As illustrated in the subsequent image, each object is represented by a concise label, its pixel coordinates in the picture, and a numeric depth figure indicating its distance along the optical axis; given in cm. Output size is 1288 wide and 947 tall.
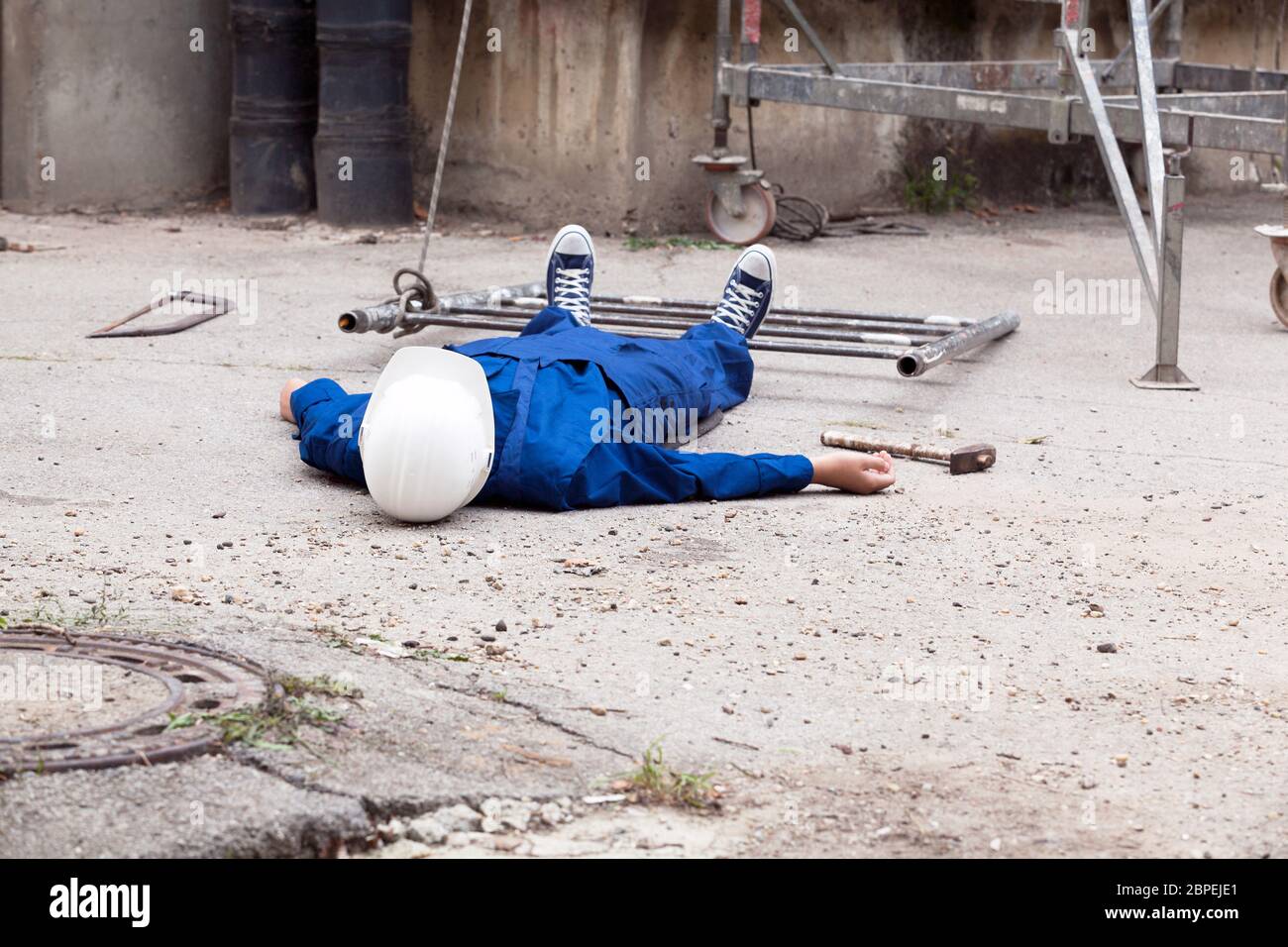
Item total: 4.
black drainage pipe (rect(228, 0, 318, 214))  867
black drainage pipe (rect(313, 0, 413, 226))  845
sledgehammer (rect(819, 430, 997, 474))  432
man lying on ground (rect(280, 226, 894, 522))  361
